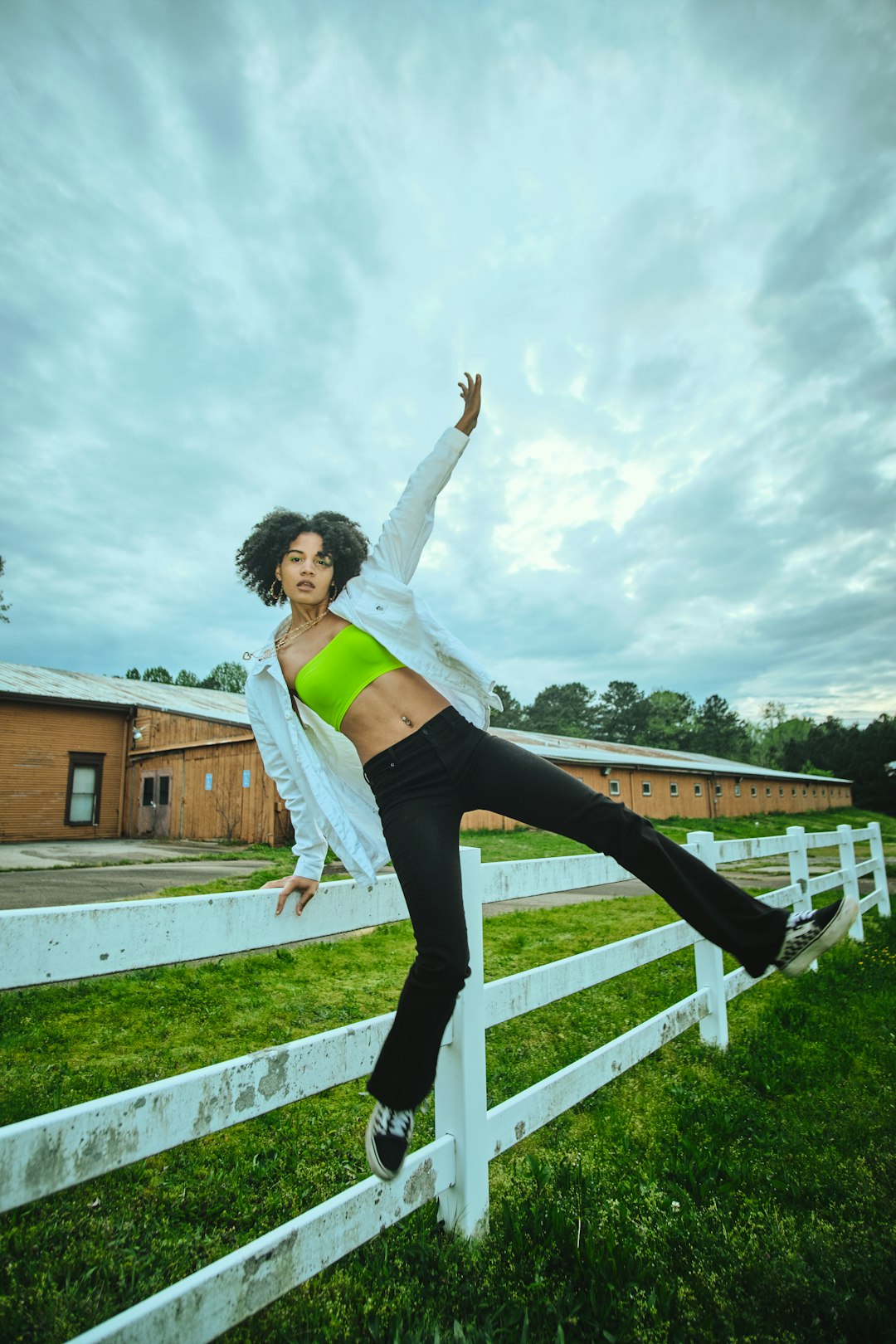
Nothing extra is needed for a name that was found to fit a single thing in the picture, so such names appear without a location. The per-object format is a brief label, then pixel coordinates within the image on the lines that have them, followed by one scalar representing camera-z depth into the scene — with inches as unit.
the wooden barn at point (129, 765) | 739.4
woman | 76.1
